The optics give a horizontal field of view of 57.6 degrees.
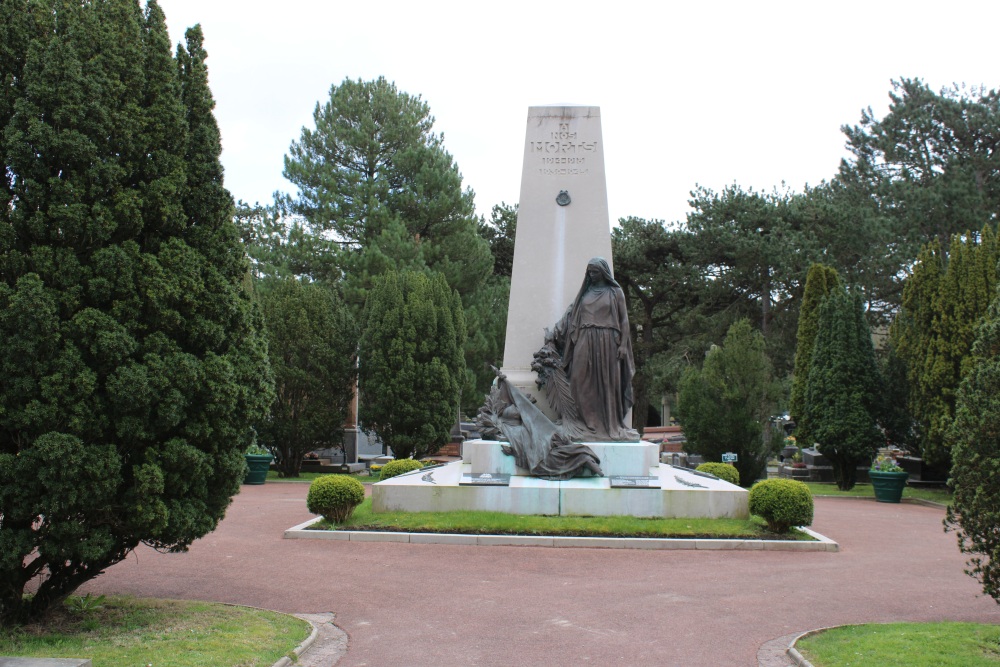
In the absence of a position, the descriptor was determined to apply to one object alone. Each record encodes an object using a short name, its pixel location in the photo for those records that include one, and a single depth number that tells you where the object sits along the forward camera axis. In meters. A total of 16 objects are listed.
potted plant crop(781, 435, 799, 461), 32.28
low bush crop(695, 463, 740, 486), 15.91
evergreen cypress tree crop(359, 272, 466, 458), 23.38
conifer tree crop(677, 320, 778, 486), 21.58
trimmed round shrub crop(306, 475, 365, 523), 12.10
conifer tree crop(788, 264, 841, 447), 26.62
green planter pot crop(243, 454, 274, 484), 20.59
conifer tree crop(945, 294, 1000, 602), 6.39
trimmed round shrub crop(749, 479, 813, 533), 11.63
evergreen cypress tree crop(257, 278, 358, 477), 22.61
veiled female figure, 13.88
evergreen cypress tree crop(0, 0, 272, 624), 6.41
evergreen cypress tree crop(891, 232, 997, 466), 19.30
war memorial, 12.53
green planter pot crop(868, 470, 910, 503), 18.70
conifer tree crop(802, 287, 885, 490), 21.39
